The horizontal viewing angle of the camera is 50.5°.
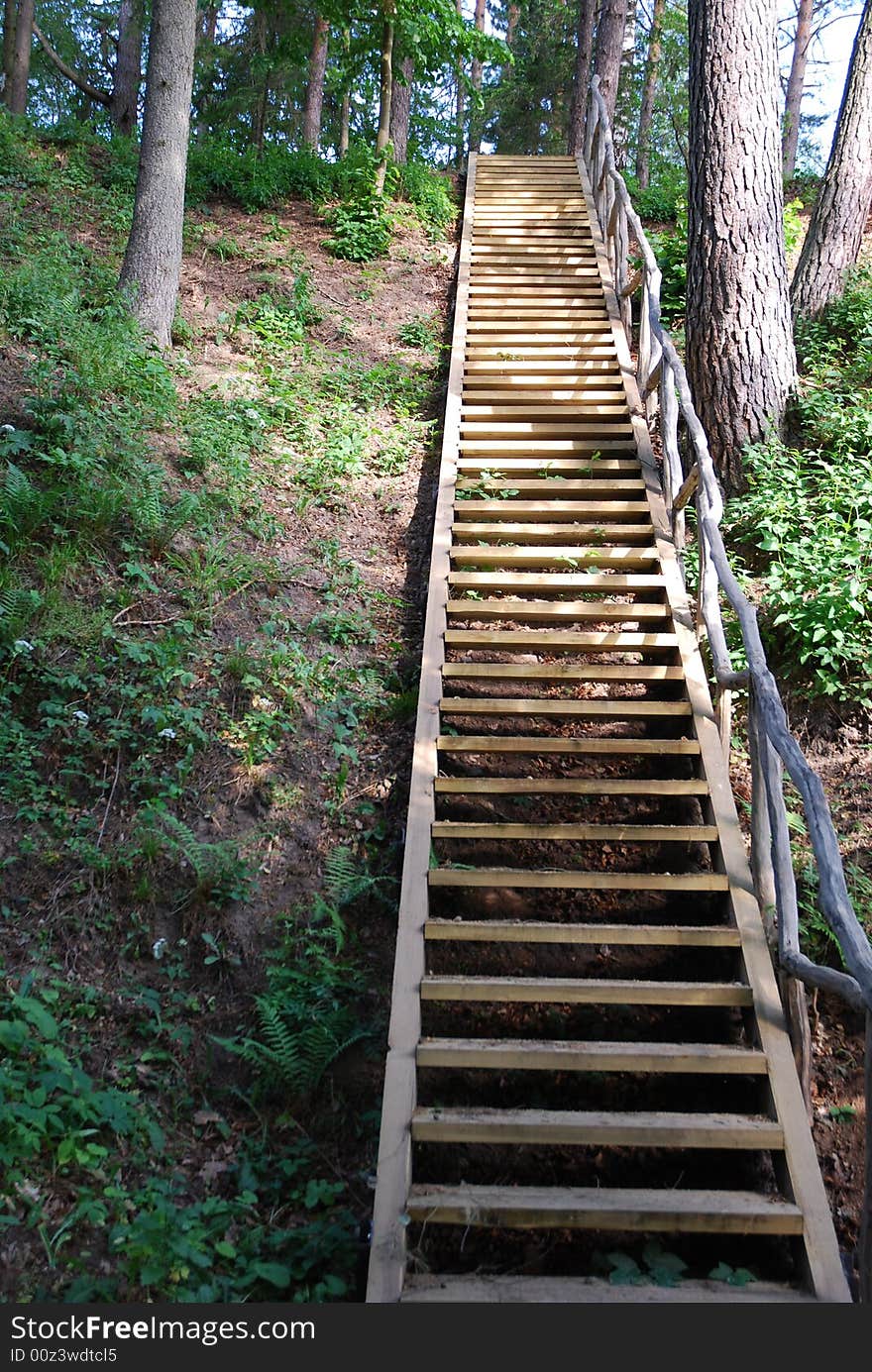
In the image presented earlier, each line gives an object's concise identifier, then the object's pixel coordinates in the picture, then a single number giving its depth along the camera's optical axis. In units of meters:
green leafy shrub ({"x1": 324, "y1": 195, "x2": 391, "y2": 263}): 11.66
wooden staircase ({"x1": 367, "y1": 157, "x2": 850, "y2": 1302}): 3.17
